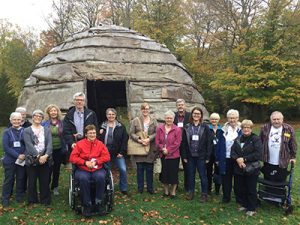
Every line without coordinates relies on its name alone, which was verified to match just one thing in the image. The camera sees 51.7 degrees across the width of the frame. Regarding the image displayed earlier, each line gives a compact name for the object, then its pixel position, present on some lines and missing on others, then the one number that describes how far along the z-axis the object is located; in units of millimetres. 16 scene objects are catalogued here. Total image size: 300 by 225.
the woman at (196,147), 5086
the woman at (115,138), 5195
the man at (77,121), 4969
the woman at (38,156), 4586
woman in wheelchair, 4289
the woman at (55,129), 5012
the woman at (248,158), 4617
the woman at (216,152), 5062
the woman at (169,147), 5105
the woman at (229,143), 5014
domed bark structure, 6668
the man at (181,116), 5520
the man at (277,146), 4727
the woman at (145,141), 5297
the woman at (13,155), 4746
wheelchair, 4406
